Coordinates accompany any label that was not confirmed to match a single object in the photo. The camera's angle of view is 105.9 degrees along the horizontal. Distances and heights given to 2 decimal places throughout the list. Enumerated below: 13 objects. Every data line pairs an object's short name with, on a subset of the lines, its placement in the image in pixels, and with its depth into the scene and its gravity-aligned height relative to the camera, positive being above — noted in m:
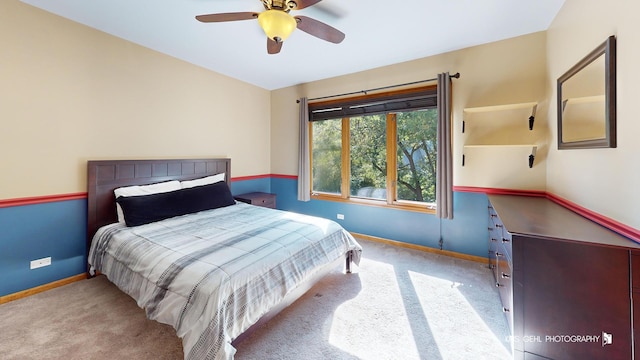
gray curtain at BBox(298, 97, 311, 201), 4.16 +0.44
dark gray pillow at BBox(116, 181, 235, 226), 2.49 -0.25
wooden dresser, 1.12 -0.56
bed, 1.44 -0.56
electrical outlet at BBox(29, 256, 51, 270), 2.26 -0.77
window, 3.28 +0.48
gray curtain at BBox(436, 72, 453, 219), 2.93 +0.34
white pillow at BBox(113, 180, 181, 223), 2.65 -0.10
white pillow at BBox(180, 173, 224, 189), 3.25 +0.00
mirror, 1.35 +0.52
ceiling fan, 1.76 +1.25
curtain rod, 2.94 +1.33
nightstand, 3.93 -0.30
